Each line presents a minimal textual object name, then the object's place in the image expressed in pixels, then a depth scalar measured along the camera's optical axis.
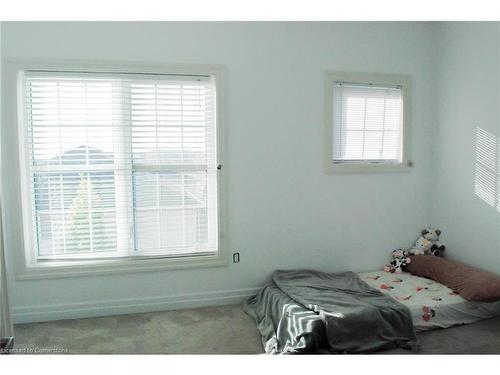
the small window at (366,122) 3.66
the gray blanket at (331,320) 2.53
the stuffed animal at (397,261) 3.76
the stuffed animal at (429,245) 3.82
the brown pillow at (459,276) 3.04
